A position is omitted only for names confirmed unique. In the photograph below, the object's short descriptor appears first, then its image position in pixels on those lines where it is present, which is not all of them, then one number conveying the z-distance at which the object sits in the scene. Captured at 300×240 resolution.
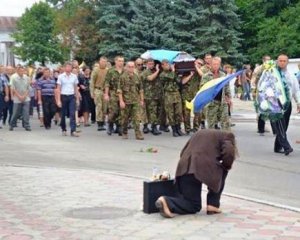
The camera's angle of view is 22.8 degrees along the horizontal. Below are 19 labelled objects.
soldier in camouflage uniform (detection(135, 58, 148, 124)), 17.16
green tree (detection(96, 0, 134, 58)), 41.38
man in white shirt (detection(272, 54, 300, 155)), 13.51
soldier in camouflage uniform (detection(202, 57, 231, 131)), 13.45
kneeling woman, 7.91
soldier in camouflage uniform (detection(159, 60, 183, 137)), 17.19
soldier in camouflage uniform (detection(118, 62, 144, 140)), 16.47
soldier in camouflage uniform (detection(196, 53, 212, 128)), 16.40
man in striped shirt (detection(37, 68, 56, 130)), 20.19
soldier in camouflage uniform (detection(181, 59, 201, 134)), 17.47
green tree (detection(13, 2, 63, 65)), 70.62
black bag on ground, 8.14
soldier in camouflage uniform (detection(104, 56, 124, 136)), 17.06
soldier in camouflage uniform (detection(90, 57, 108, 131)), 18.97
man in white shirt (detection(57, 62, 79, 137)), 17.17
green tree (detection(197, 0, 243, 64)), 42.06
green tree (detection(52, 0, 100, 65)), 51.88
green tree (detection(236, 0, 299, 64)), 47.78
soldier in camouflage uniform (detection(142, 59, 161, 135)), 17.72
